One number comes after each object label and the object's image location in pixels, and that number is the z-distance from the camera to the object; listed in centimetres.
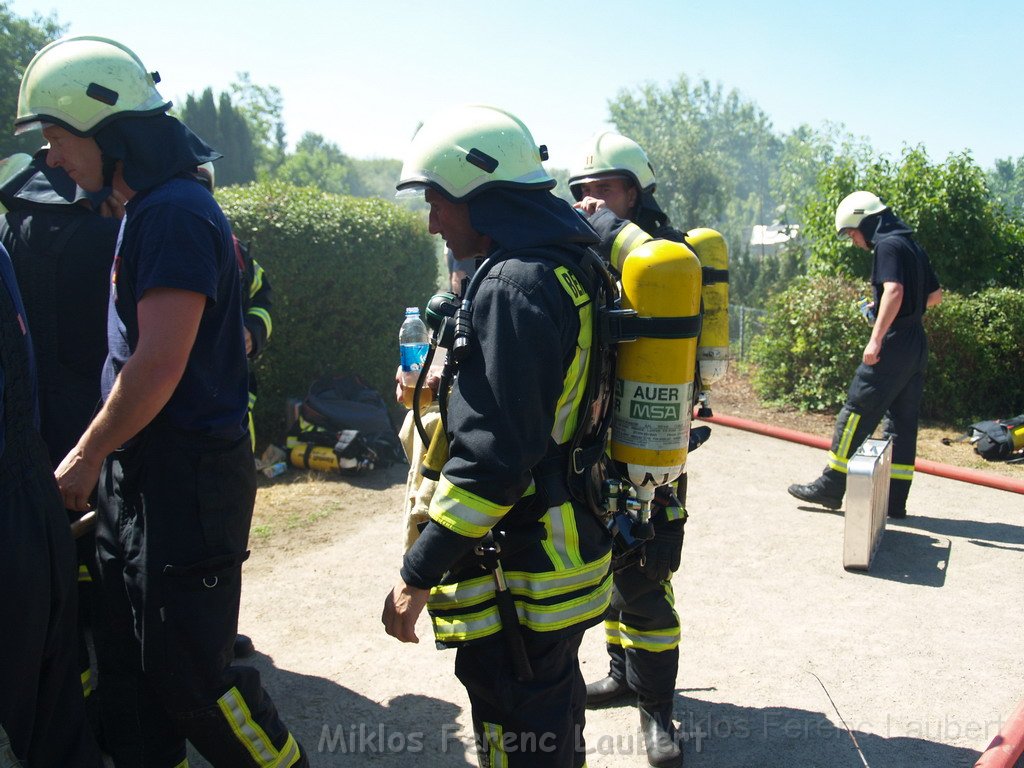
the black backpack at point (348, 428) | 701
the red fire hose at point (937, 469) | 689
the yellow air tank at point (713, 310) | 374
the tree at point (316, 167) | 5328
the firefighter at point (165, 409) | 239
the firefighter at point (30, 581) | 212
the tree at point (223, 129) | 4547
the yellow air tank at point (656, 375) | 255
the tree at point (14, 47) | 3362
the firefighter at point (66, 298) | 298
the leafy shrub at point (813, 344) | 970
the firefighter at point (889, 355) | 588
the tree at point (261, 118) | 5644
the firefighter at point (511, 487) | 218
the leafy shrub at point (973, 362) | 952
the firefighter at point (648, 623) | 310
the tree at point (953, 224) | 1089
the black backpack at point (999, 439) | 798
